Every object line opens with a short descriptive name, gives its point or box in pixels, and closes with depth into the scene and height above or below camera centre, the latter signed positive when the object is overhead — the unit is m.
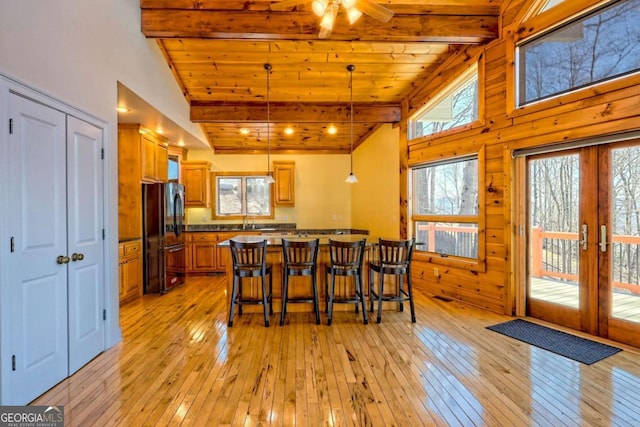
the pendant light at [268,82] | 4.31 +2.00
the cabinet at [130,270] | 4.19 -0.83
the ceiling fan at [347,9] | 2.42 +1.64
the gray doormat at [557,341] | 2.68 -1.27
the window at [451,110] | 4.18 +1.50
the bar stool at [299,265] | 3.40 -0.61
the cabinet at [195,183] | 6.40 +0.59
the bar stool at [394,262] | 3.47 -0.59
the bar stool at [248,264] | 3.33 -0.60
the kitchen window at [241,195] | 6.94 +0.36
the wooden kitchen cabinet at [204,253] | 6.02 -0.82
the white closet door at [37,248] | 1.96 -0.26
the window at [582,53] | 2.77 +1.58
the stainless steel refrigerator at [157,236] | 4.71 -0.39
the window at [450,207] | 4.14 +0.04
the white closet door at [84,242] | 2.44 -0.25
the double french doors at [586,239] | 2.89 -0.31
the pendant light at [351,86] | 4.28 +1.98
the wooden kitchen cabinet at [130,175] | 4.45 +0.53
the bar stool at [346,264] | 3.40 -0.60
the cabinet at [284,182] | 6.80 +0.63
